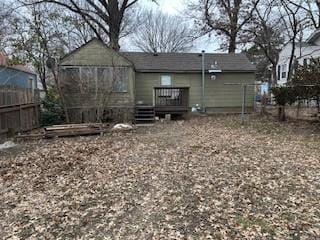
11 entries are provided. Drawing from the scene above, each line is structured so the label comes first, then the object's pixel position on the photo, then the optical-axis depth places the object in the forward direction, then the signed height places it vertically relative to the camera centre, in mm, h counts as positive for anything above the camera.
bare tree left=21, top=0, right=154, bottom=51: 21733 +5779
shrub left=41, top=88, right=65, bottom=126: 14734 -1052
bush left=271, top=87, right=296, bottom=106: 13523 -165
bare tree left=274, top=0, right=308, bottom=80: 19784 +4901
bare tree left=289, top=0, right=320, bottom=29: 20000 +5412
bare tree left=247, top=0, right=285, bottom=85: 21594 +4527
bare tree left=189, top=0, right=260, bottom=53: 23244 +5845
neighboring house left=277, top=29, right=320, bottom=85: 21281 +3117
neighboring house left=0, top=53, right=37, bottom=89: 15942 +951
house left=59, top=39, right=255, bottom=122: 14305 +510
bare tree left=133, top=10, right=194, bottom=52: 34688 +6344
